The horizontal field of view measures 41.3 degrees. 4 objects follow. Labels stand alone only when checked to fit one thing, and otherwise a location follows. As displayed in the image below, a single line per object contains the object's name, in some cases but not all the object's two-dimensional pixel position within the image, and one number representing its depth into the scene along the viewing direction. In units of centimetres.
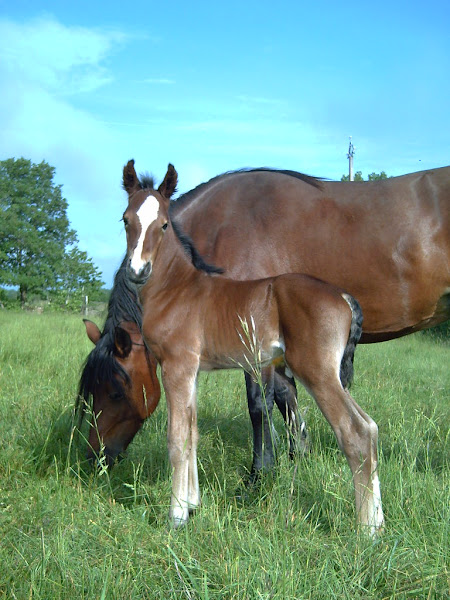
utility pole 3109
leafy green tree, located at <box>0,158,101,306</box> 3672
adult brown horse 450
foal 322
